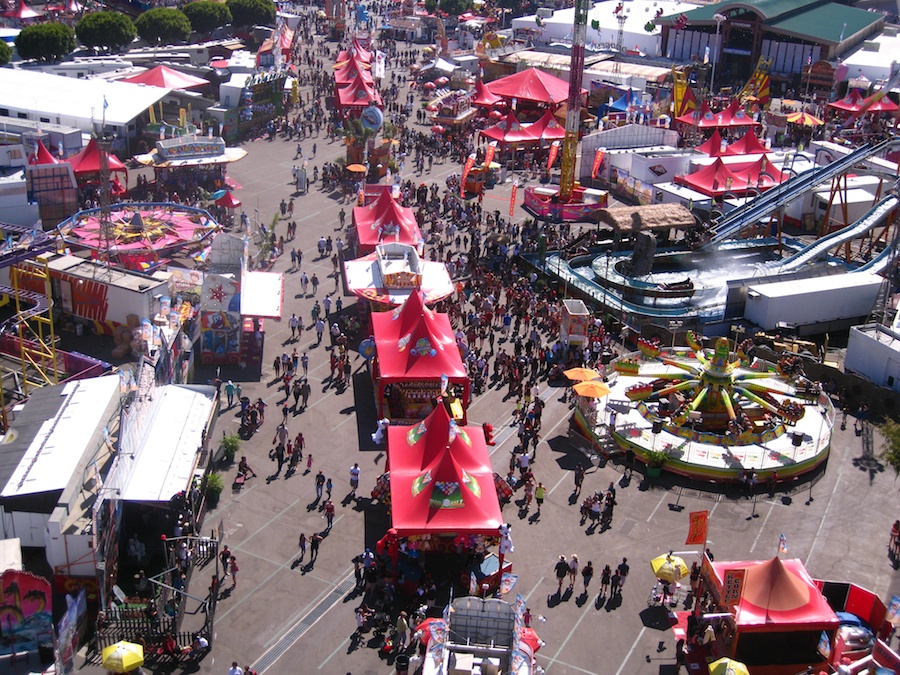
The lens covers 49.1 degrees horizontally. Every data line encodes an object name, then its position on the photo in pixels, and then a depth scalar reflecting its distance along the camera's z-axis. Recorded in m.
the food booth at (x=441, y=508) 25.80
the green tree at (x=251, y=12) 94.50
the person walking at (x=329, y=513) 28.14
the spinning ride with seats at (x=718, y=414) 31.50
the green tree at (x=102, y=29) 77.88
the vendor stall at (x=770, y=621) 23.16
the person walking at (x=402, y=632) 23.67
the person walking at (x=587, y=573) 26.20
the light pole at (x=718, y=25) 79.84
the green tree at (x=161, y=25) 84.31
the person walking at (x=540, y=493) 29.64
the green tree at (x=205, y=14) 89.94
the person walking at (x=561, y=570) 25.98
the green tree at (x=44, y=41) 72.31
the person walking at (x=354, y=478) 29.62
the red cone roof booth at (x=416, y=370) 32.94
